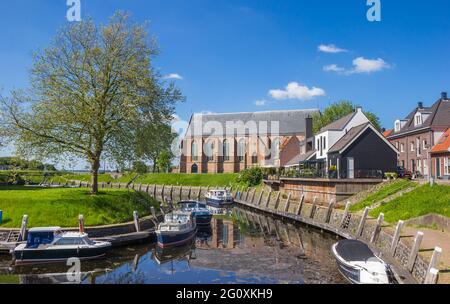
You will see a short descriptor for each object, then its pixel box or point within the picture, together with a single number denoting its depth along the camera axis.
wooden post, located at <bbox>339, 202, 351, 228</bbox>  29.73
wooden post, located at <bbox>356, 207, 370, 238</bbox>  25.66
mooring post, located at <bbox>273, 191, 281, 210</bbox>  46.28
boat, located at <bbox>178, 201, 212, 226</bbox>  36.66
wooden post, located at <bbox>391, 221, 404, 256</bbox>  19.10
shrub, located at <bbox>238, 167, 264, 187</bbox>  71.69
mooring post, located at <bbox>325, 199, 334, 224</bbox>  32.75
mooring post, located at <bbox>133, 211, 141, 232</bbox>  28.56
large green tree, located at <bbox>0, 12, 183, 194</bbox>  30.66
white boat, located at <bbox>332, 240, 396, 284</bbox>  16.27
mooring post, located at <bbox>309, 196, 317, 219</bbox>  35.84
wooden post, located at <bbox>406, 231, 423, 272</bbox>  15.94
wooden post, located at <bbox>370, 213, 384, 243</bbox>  23.05
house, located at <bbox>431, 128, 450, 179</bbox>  42.75
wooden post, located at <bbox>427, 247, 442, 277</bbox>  13.77
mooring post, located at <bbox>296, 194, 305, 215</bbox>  38.72
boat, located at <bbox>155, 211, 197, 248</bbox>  26.25
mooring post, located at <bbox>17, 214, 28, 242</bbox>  23.77
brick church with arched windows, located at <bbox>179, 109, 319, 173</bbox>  97.12
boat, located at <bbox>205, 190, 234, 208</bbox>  60.30
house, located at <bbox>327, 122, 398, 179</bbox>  42.53
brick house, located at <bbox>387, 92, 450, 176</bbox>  50.25
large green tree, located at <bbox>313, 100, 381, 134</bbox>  84.19
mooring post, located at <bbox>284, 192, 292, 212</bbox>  41.48
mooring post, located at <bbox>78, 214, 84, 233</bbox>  24.39
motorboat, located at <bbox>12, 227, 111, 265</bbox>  21.45
